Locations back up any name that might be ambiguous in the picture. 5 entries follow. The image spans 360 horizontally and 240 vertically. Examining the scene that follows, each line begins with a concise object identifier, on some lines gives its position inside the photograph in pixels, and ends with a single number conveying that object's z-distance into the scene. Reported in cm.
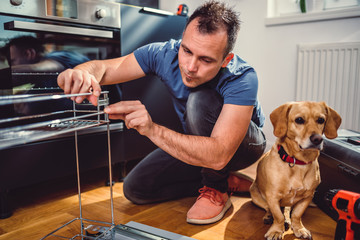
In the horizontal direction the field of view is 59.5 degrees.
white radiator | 206
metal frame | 53
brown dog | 120
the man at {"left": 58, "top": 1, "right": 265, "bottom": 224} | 102
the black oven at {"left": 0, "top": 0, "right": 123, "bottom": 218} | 133
